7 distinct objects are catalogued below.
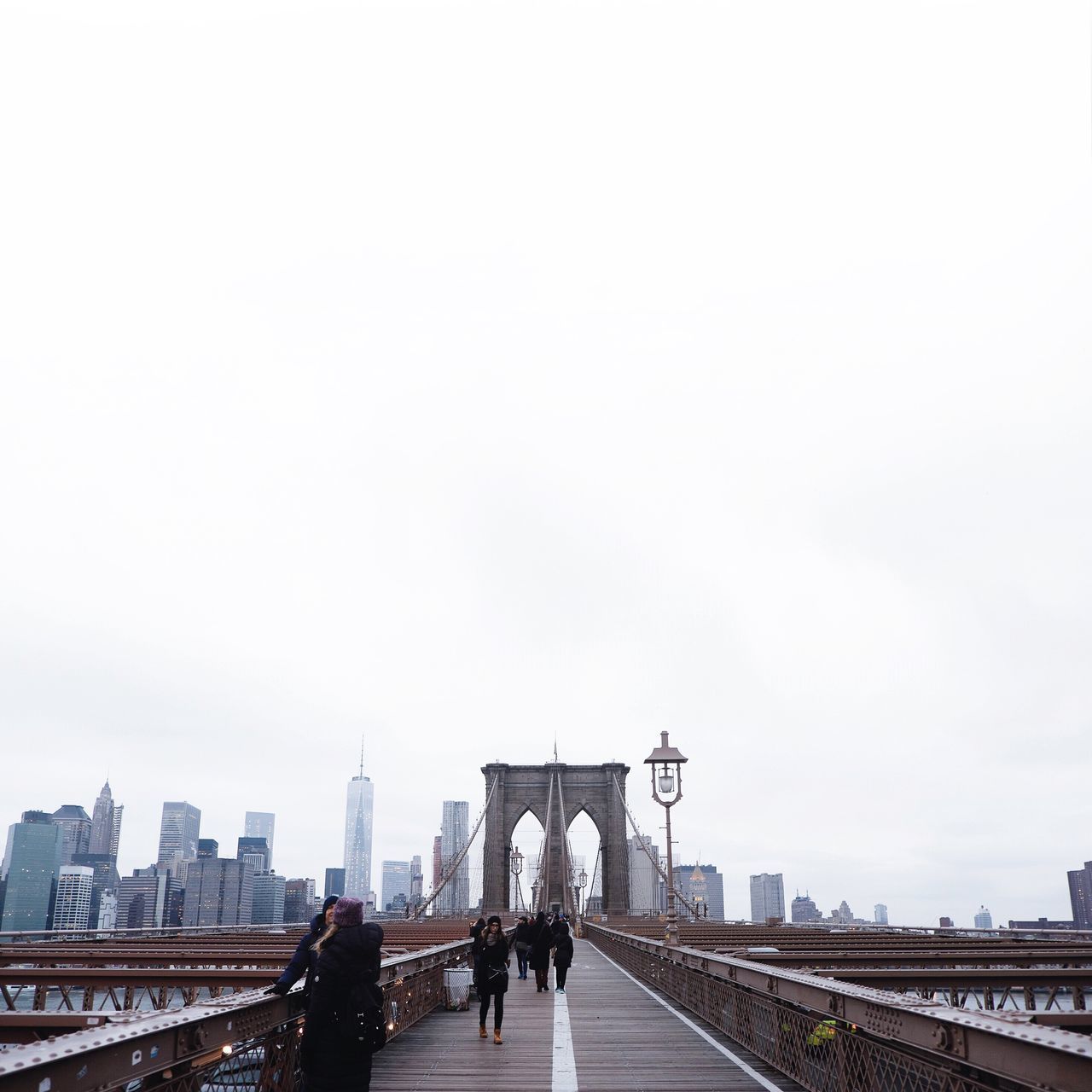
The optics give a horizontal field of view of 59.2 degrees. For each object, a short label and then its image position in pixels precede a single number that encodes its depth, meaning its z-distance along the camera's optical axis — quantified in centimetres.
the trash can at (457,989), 1541
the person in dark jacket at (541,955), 1867
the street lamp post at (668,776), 2384
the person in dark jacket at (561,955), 1781
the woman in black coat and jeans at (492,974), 1170
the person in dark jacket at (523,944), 2161
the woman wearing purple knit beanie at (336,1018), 601
